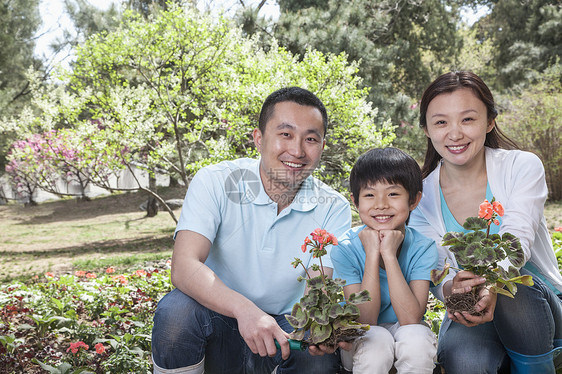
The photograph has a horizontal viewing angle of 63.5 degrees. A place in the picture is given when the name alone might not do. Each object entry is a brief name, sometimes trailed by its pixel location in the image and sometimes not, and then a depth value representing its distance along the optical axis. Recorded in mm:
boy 1549
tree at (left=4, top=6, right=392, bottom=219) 6676
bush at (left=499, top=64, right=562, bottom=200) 9547
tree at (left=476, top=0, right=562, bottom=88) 14234
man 1720
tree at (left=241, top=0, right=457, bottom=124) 9766
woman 1643
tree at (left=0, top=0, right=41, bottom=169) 11109
